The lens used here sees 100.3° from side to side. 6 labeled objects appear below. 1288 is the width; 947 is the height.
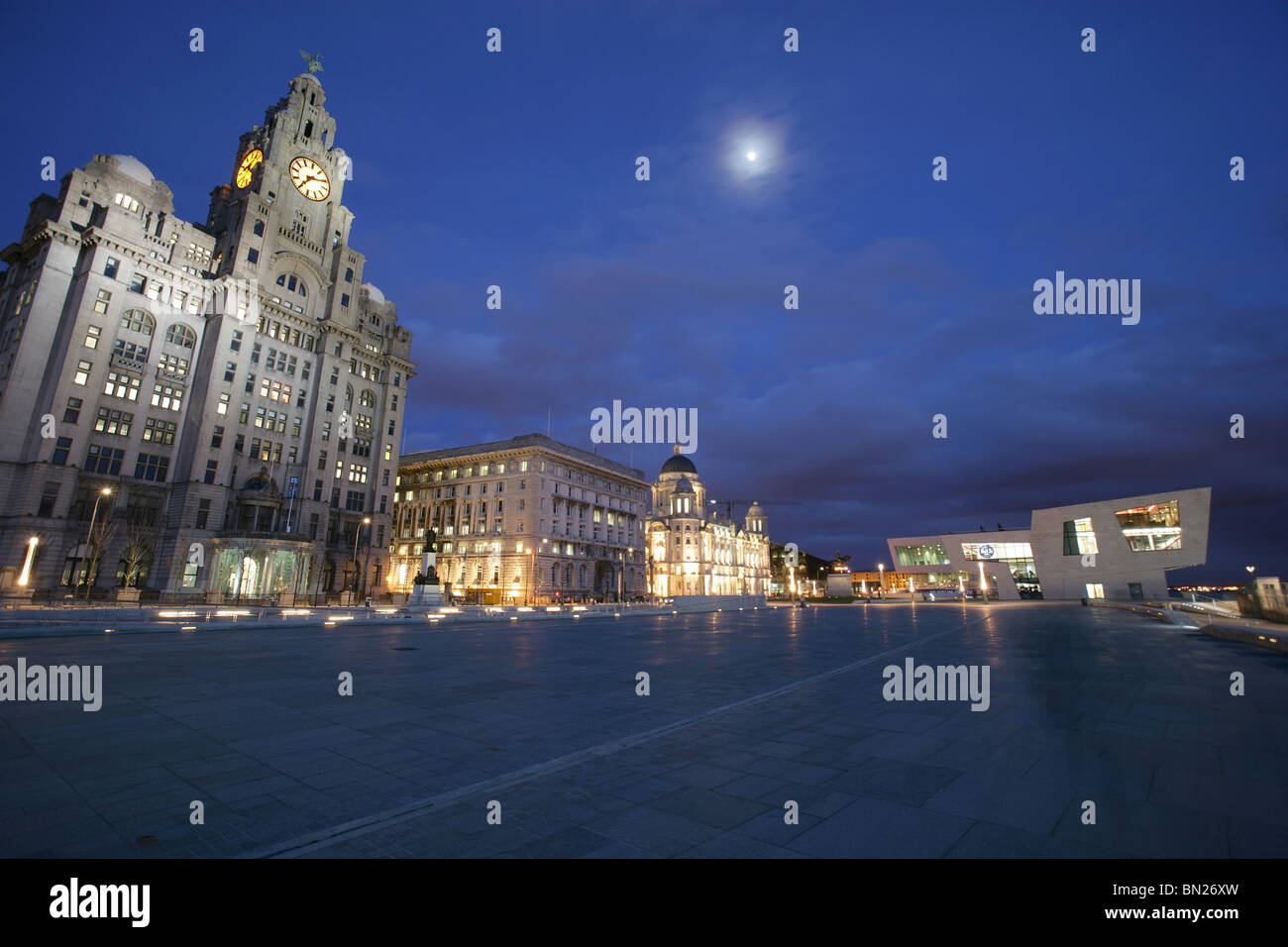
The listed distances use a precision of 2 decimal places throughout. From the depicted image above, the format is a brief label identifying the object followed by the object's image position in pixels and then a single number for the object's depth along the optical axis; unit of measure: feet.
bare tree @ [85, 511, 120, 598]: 134.37
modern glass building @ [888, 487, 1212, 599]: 246.68
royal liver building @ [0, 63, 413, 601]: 142.82
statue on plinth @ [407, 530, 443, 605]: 129.90
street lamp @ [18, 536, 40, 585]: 131.23
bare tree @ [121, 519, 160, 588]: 146.30
